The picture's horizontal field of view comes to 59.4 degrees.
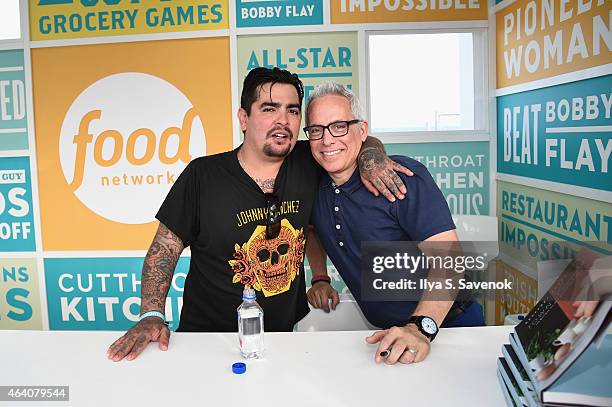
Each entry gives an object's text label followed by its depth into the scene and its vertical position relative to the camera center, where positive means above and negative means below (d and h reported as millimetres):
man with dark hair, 2018 -202
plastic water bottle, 1413 -442
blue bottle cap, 1307 -495
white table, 1188 -511
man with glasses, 1800 -170
